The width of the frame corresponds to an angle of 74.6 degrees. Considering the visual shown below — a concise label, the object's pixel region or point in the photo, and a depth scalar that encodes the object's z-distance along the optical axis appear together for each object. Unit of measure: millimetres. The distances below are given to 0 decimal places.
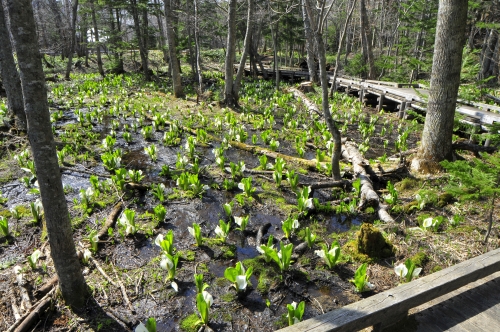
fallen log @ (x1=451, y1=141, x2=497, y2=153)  6142
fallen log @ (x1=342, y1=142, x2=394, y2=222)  5051
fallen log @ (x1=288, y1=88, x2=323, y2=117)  12096
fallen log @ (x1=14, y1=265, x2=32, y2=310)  3213
